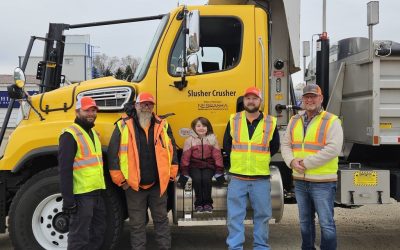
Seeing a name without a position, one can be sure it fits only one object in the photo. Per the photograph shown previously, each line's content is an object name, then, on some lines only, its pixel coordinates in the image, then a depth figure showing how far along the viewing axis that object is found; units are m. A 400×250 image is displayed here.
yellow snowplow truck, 4.91
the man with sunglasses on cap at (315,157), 4.56
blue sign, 26.31
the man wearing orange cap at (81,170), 4.35
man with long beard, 4.72
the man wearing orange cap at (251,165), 4.75
